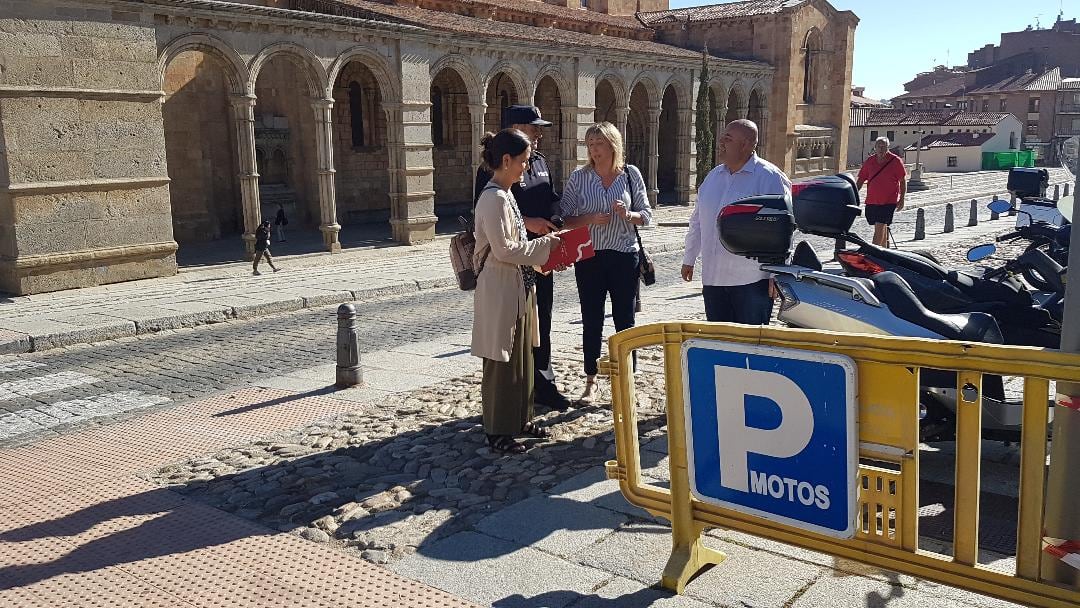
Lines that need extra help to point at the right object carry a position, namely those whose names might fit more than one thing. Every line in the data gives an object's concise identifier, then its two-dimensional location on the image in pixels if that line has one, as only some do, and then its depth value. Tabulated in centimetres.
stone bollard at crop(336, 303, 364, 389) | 693
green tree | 2677
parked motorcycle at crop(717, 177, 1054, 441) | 388
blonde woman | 564
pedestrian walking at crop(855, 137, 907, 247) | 1173
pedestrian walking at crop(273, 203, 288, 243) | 1855
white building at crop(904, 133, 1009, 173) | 5588
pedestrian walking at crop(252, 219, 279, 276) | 1398
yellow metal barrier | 257
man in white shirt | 524
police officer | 552
